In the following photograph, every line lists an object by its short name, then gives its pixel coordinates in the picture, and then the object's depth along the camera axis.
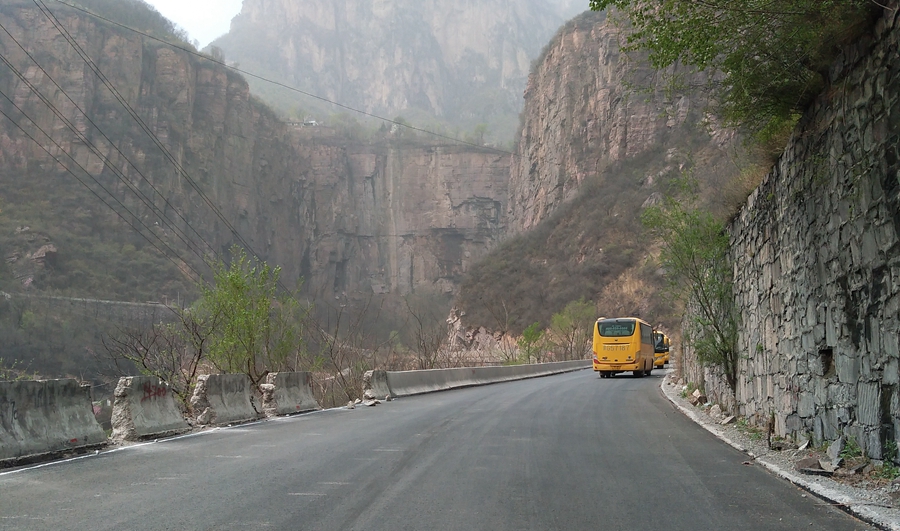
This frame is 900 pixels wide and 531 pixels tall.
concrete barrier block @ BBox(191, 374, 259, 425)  14.03
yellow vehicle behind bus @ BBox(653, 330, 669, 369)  50.14
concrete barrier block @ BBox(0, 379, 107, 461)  9.22
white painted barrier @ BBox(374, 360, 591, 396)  24.42
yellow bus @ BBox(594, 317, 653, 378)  39.00
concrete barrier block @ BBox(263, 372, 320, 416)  16.83
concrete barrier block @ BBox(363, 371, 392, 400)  22.44
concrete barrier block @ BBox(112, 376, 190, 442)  11.67
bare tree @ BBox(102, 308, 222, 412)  18.33
